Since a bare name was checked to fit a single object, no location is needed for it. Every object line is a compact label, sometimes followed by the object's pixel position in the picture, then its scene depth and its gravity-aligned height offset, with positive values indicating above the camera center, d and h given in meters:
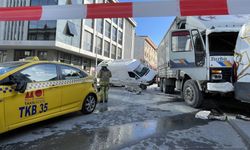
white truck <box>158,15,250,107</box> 7.67 +0.98
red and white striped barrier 4.32 +1.41
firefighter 9.50 -0.10
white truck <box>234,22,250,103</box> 6.54 +0.51
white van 19.28 +0.57
